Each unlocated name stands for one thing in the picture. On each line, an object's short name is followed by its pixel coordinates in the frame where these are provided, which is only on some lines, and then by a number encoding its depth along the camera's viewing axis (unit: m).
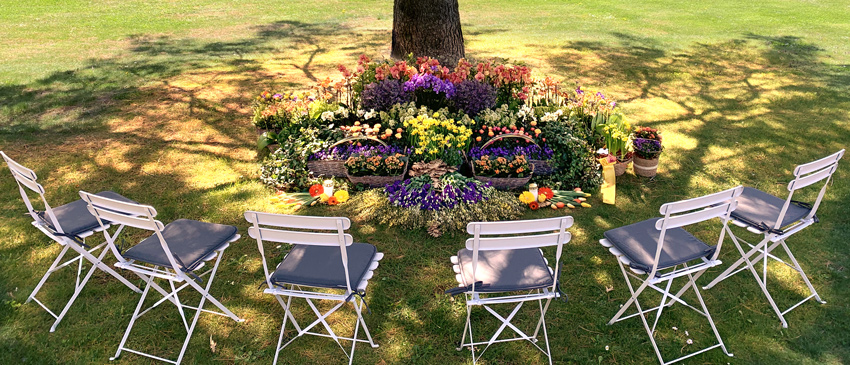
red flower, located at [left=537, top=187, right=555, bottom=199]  6.12
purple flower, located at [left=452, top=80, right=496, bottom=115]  6.80
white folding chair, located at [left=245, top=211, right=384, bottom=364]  3.31
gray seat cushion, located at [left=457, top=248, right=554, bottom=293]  3.52
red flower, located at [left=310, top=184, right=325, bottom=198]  6.18
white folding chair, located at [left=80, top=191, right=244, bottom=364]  3.54
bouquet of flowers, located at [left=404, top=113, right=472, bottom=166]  5.98
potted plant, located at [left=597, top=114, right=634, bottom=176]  6.56
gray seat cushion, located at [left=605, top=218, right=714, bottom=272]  3.80
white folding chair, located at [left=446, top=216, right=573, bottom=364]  3.27
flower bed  6.15
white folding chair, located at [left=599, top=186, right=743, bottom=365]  3.49
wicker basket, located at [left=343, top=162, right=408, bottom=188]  6.20
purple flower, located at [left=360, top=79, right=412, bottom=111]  6.82
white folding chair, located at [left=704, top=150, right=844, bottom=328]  3.99
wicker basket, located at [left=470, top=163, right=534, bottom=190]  6.14
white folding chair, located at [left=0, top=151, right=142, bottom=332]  4.05
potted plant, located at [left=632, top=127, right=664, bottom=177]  6.57
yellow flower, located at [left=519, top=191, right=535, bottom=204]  6.00
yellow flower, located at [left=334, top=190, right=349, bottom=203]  6.10
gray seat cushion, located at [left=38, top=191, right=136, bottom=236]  4.23
